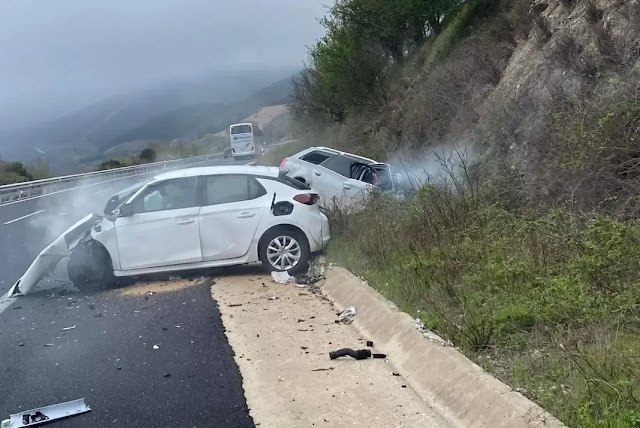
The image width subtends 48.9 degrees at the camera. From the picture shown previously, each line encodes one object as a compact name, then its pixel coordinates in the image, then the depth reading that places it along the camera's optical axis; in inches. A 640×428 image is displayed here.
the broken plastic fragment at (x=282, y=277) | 406.0
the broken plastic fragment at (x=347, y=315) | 313.6
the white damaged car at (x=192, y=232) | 411.5
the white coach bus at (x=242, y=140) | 1990.7
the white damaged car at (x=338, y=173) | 620.7
